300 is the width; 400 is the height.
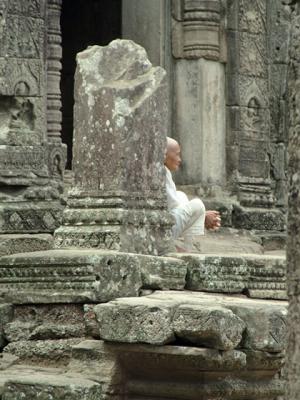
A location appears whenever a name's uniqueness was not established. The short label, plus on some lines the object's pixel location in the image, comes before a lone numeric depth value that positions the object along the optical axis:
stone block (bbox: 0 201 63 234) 23.69
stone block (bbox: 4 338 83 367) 16.65
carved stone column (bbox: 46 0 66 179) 25.72
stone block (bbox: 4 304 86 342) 16.74
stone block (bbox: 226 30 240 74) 28.76
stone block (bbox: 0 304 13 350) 17.11
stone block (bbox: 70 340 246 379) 15.52
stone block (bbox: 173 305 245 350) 15.31
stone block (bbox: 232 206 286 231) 28.07
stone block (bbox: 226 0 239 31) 28.76
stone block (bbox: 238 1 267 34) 29.01
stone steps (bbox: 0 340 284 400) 15.53
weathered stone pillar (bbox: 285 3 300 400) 9.10
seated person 19.81
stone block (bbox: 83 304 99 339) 16.24
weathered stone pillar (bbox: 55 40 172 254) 17.87
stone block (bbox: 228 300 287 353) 15.92
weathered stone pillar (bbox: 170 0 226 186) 28.17
